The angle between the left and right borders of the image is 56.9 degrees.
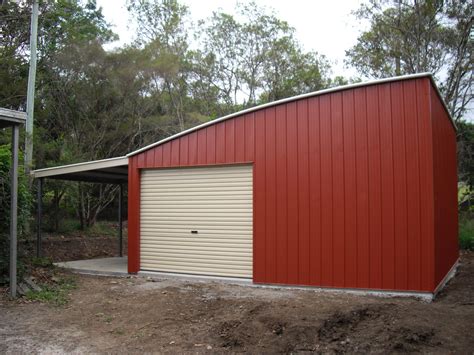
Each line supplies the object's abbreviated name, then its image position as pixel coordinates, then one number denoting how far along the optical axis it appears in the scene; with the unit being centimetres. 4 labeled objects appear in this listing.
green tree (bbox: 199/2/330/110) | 2264
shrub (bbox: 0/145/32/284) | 719
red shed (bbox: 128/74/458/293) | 672
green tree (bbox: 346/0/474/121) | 1697
